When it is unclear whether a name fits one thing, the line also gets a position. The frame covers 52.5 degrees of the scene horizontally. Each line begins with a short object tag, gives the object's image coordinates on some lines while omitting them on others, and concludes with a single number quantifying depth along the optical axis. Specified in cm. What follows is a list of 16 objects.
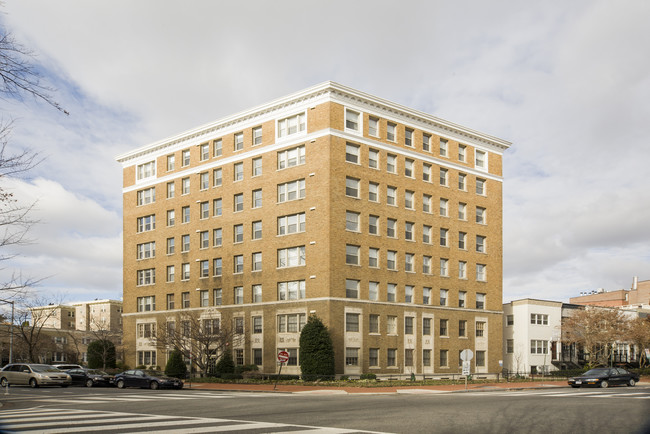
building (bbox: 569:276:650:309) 11850
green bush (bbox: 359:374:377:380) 5043
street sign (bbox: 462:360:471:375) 4069
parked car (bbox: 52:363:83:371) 5091
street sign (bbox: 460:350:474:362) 4128
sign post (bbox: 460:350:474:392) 4078
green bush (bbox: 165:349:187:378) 5880
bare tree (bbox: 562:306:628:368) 6744
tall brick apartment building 5394
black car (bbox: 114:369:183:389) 4281
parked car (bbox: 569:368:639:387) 4306
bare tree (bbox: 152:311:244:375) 5297
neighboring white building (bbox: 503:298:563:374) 6906
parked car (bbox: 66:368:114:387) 4778
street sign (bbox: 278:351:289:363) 4181
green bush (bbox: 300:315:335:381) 4875
